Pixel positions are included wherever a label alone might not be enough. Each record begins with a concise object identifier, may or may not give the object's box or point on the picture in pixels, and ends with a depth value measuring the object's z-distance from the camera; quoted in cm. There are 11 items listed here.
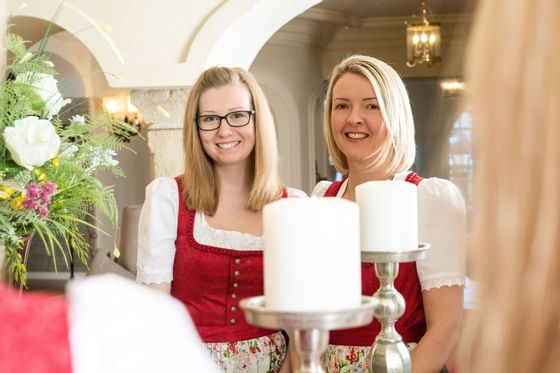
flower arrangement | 194
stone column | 648
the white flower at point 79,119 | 213
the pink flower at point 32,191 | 194
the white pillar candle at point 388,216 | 160
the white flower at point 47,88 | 207
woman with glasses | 255
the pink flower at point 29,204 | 194
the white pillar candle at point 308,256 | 108
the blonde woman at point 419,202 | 226
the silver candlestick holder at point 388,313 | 159
